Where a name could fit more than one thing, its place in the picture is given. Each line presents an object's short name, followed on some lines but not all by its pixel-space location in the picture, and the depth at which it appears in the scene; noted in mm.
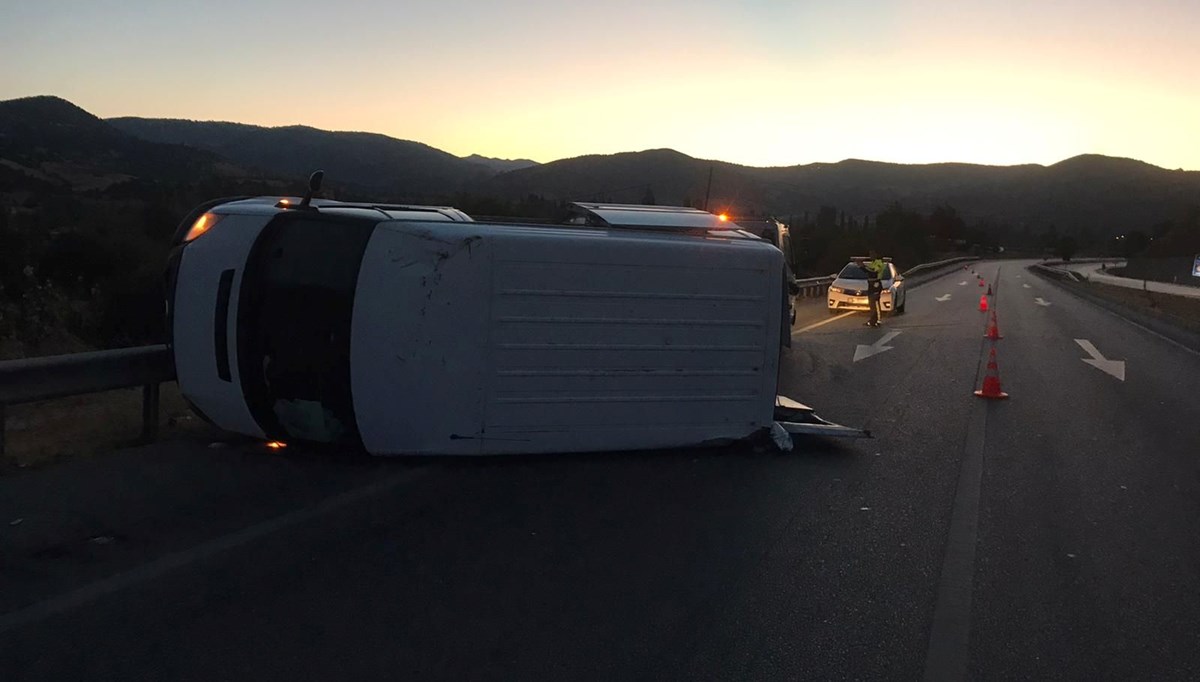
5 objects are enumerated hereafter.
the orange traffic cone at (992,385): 13117
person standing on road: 24484
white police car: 28344
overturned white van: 7840
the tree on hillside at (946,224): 139000
